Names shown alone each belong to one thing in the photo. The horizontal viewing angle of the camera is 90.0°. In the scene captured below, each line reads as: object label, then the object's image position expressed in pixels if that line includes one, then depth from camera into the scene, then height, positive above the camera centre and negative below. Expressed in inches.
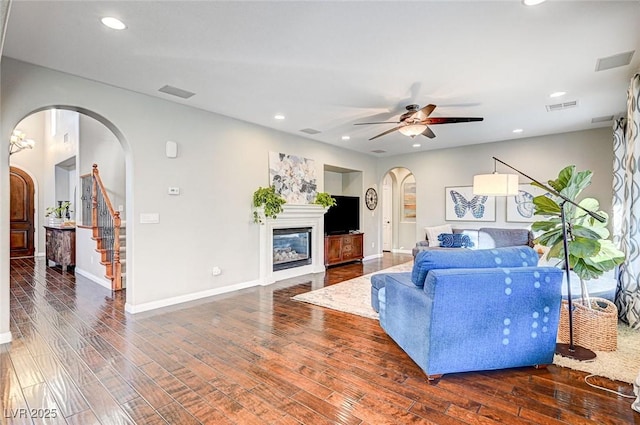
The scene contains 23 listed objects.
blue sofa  90.9 -28.9
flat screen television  289.9 -3.6
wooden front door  341.4 -0.6
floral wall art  232.1 +27.2
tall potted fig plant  111.7 -8.2
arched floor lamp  107.8 -40.1
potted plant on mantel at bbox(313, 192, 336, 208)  263.7 +10.2
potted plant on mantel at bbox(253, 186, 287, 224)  213.2 +5.8
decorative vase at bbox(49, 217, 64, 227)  308.7 -7.6
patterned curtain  129.7 -6.5
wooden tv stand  279.4 -32.9
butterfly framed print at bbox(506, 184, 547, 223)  262.4 +5.5
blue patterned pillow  258.7 -23.6
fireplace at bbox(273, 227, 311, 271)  238.5 -27.6
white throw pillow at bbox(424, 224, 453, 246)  271.5 -16.8
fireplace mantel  220.7 -17.5
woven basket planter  113.0 -41.5
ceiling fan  154.6 +46.2
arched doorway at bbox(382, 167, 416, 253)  388.2 +1.4
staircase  205.3 -10.9
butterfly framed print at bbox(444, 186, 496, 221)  282.2 +6.0
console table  264.7 -27.4
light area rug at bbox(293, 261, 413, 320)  161.4 -48.7
